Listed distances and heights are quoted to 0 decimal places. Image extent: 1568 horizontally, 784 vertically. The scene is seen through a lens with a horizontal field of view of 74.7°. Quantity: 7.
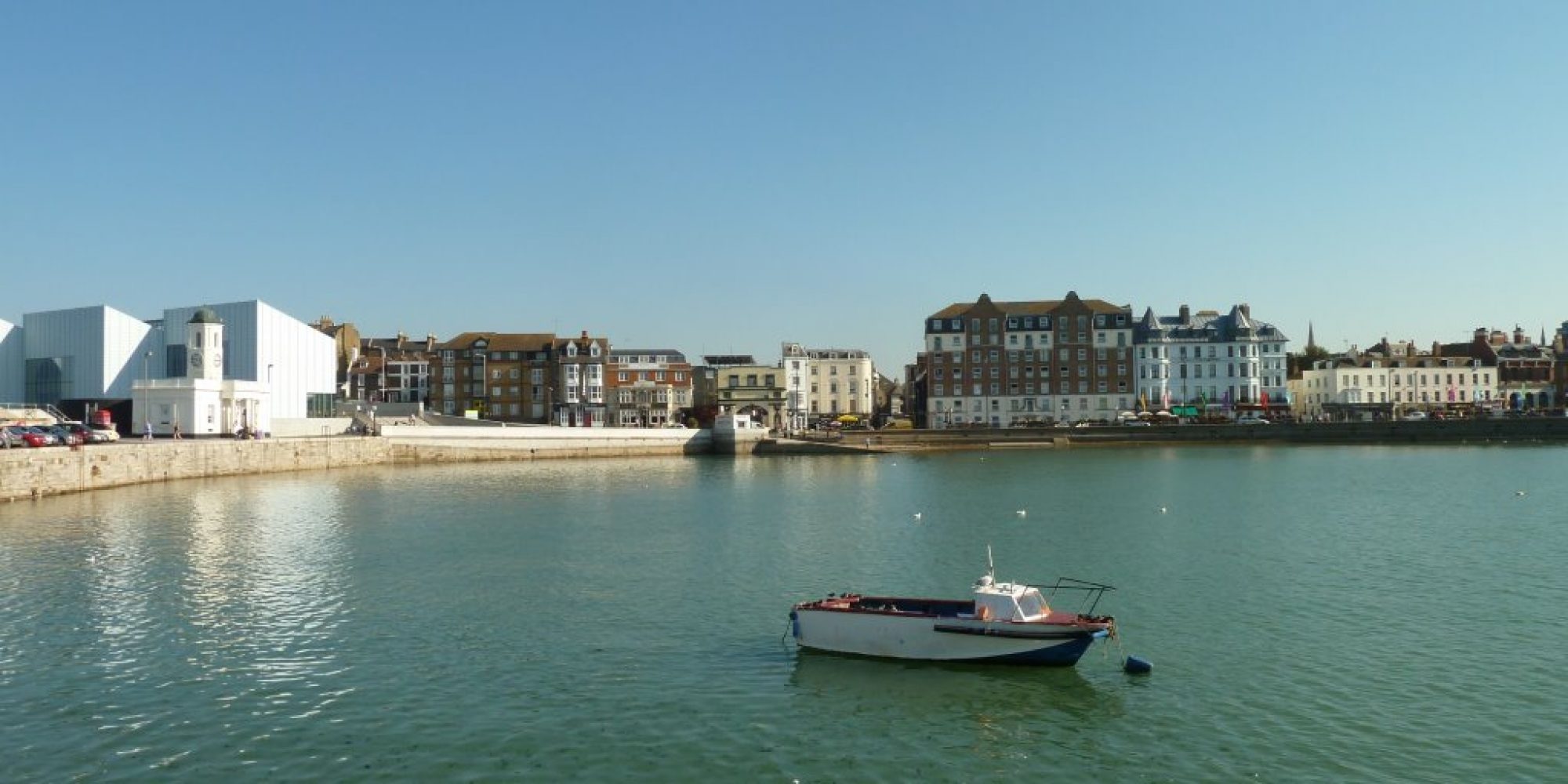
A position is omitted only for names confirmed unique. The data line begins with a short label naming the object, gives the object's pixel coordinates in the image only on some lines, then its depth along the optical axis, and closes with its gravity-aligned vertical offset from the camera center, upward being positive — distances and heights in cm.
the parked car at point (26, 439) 5825 -70
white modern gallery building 7844 +521
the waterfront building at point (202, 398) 7775 +203
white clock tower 8175 +604
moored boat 2195 -468
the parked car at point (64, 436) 6081 -59
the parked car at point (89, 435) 6650 -61
